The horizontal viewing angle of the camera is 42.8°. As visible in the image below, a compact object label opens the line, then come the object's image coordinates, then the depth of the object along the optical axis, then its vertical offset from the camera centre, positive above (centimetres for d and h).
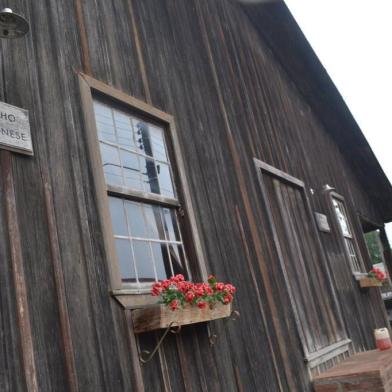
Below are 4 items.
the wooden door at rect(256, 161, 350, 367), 535 +46
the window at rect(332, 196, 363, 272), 813 +109
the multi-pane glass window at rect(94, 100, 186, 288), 324 +95
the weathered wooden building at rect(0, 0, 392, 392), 256 +90
